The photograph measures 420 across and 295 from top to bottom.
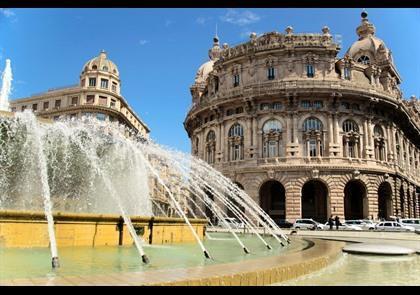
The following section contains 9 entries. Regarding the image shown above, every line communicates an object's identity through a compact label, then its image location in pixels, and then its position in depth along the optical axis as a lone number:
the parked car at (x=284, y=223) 39.56
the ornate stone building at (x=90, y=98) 59.06
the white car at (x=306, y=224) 36.58
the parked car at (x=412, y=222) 37.78
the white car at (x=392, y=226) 34.76
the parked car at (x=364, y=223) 36.66
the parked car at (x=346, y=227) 35.34
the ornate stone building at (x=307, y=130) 42.38
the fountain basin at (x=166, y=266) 5.14
